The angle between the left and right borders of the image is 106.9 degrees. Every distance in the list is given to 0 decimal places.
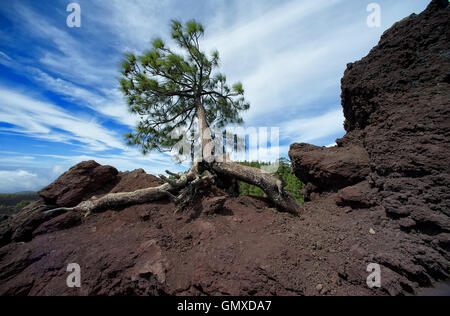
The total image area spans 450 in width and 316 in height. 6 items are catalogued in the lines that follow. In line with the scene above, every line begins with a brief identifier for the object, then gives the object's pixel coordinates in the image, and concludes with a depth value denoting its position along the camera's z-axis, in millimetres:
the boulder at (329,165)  3389
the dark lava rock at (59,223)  3357
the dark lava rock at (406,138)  2072
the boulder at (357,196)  2846
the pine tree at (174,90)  4730
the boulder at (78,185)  4195
